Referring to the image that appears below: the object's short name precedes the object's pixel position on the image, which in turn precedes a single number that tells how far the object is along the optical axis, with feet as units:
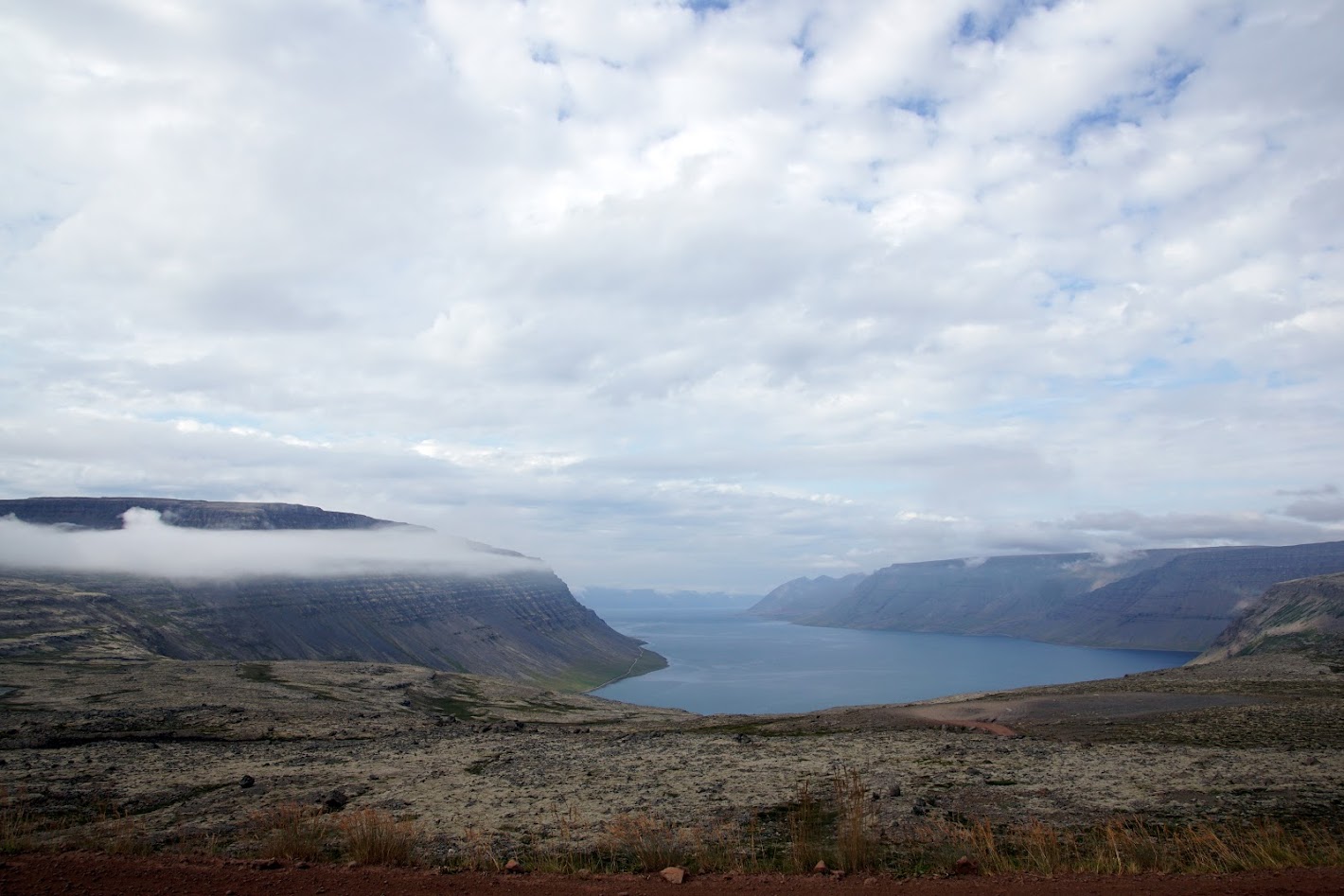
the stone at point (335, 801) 61.77
